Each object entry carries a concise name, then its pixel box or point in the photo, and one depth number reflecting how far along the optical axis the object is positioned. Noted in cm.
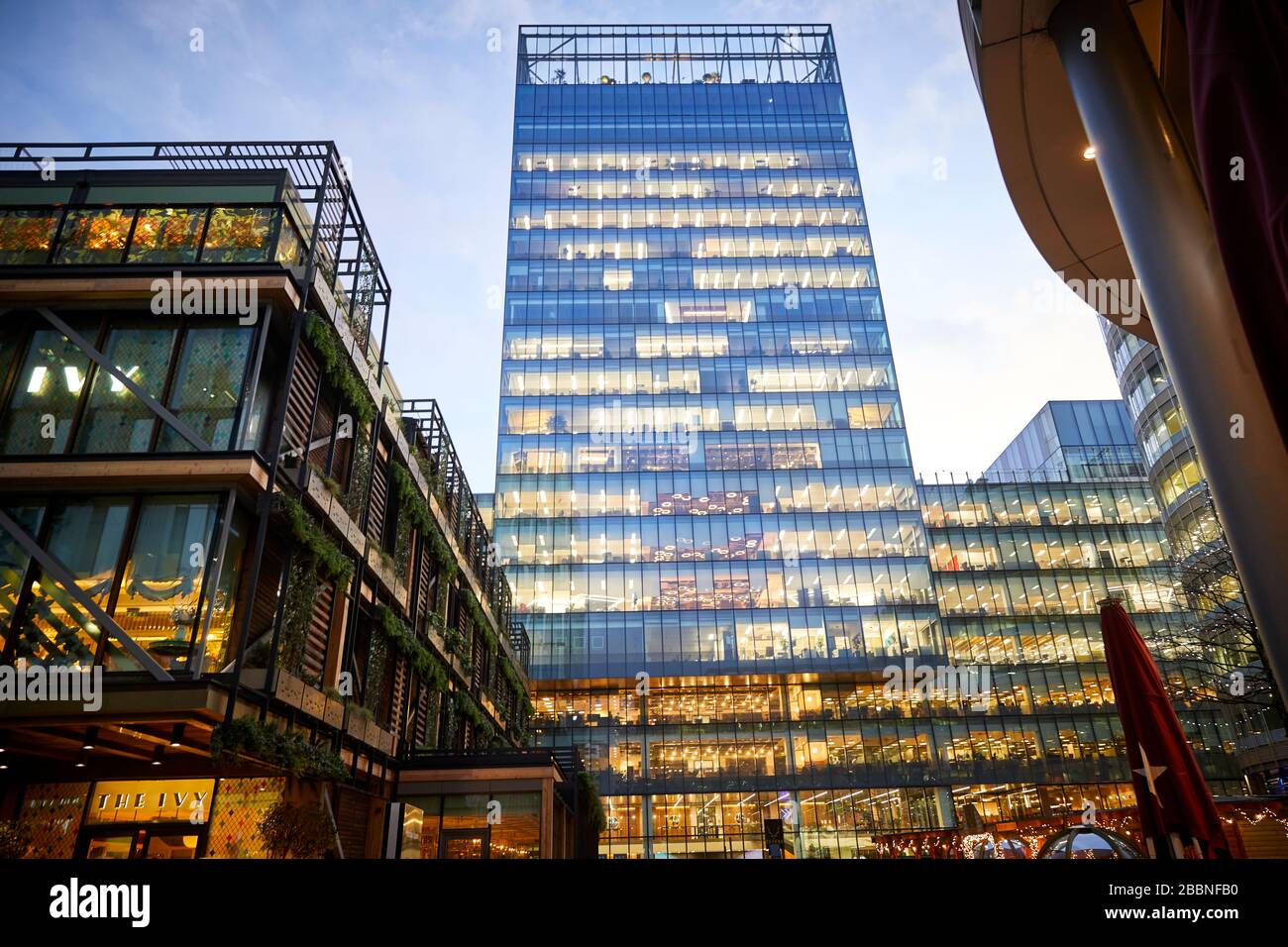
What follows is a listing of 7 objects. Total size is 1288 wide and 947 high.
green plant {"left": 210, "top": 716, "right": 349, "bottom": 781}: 1128
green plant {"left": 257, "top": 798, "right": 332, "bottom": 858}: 1307
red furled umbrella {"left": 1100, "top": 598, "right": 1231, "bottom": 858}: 857
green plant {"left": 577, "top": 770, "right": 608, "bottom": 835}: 3037
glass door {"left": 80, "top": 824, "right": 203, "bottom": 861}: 1367
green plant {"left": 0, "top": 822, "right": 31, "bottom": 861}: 1278
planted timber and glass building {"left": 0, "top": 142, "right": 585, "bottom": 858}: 1177
